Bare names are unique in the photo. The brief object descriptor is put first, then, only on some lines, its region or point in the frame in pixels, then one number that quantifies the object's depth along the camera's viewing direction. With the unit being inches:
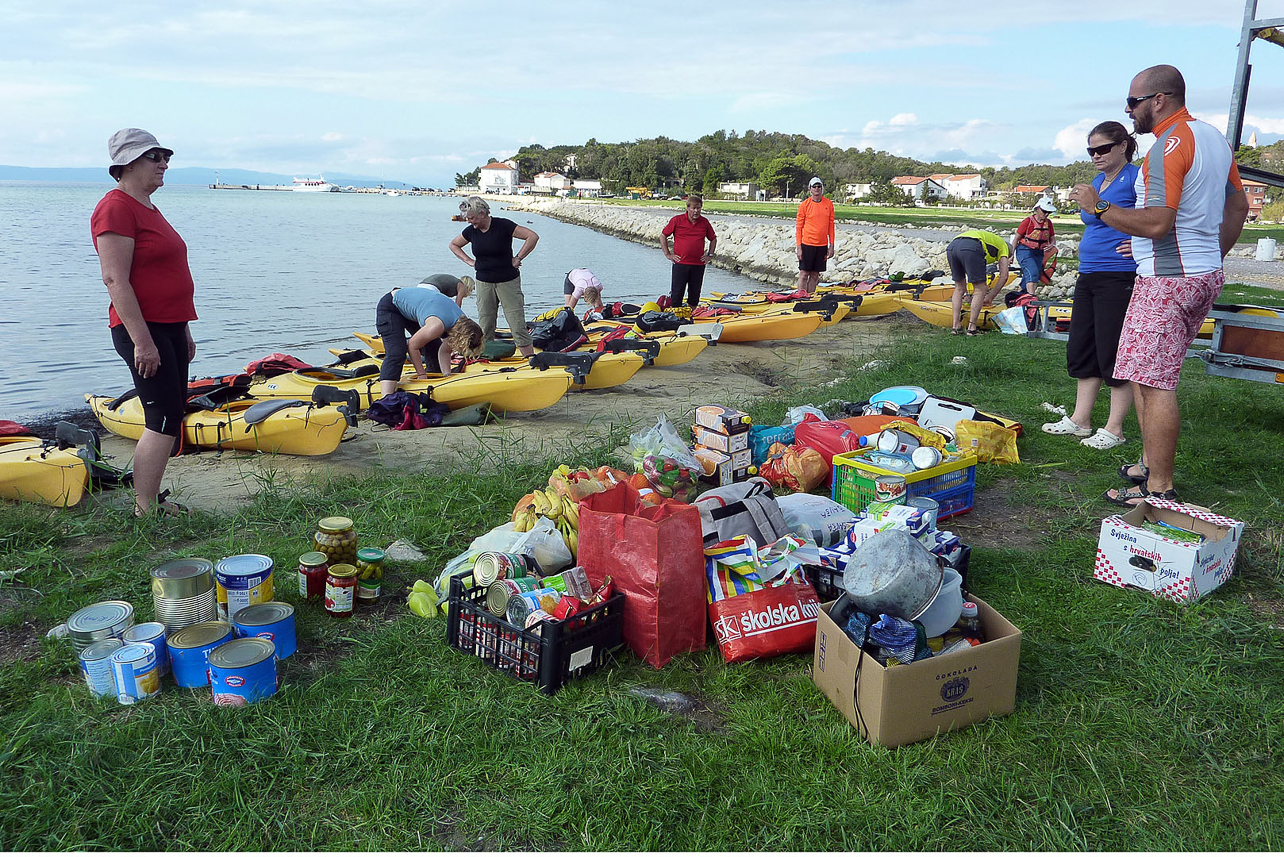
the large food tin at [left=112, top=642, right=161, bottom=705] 102.7
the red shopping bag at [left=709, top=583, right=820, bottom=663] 116.3
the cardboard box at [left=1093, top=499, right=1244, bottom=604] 127.1
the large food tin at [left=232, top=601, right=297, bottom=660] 112.2
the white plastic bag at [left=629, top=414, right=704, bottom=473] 170.1
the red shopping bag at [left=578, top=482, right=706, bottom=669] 112.7
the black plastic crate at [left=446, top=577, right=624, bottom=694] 107.7
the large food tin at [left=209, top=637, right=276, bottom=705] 102.0
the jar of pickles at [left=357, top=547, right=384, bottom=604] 132.5
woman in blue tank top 194.9
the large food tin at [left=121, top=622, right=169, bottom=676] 106.6
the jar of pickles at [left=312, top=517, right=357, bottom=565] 134.9
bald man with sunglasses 149.1
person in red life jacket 422.9
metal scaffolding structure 197.5
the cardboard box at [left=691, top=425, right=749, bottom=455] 181.2
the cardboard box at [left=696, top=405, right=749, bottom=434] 181.3
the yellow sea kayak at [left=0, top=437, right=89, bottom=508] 183.6
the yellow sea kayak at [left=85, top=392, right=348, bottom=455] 231.9
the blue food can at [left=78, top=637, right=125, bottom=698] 103.3
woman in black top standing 316.5
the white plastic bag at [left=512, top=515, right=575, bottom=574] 125.9
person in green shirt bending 382.6
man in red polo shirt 422.9
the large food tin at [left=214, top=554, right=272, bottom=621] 119.6
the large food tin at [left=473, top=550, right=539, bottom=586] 119.1
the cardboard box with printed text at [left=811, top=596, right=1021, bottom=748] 95.3
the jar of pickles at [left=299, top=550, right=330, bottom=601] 131.0
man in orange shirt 454.9
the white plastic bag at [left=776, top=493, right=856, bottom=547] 144.1
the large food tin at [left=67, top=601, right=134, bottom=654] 110.3
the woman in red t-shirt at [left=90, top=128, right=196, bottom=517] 153.4
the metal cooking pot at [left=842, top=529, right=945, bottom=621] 104.2
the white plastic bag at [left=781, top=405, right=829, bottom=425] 206.0
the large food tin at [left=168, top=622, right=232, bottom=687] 106.6
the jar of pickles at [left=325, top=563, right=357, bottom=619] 127.6
